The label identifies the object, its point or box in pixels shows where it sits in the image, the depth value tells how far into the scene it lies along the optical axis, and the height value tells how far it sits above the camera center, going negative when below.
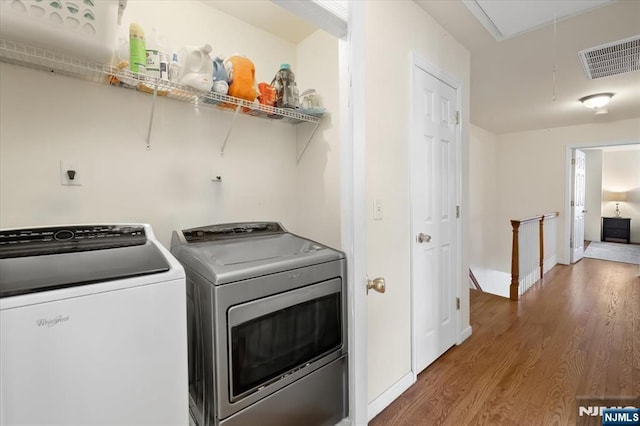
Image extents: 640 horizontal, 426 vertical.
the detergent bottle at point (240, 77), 1.52 +0.62
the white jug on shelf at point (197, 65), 1.37 +0.62
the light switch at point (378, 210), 1.71 -0.07
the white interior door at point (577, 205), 5.41 -0.19
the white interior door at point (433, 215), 2.03 -0.13
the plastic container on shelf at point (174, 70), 1.37 +0.60
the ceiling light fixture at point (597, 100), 3.51 +1.12
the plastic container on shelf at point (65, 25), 0.98 +0.61
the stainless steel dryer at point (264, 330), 1.08 -0.52
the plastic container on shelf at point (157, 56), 1.32 +0.65
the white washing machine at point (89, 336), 0.71 -0.35
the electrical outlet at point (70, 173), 1.29 +0.13
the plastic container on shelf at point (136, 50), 1.27 +0.64
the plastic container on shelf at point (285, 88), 1.70 +0.63
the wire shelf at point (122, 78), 1.09 +0.52
